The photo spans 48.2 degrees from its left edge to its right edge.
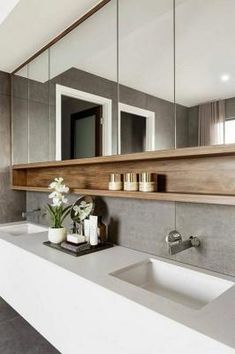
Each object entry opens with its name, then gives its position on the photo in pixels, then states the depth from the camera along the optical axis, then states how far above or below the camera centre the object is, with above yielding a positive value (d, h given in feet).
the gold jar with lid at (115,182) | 5.40 -0.14
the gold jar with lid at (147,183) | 4.78 -0.13
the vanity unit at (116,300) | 2.83 -1.73
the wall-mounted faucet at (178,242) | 4.18 -1.11
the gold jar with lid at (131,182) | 5.06 -0.12
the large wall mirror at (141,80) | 4.03 +1.87
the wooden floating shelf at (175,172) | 4.04 +0.07
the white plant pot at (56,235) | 5.82 -1.31
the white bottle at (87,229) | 5.66 -1.16
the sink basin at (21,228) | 8.40 -1.70
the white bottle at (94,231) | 5.55 -1.17
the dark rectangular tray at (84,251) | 5.10 -1.50
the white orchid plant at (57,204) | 6.00 -0.64
